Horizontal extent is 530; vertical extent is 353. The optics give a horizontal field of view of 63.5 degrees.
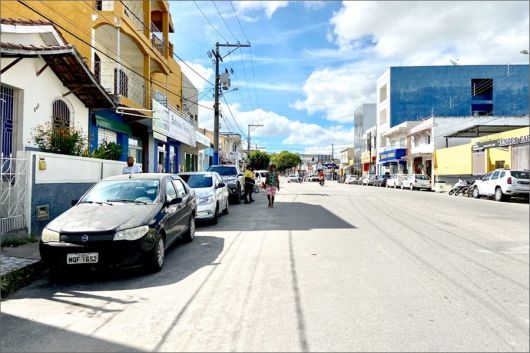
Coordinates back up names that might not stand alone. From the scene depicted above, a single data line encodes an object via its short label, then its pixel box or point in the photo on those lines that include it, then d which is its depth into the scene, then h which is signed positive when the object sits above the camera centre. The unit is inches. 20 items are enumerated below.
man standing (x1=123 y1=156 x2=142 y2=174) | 484.5 +16.5
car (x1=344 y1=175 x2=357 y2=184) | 2440.7 +16.8
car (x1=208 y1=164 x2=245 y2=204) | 749.9 +5.3
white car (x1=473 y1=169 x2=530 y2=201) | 805.2 -3.9
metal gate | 330.6 -8.7
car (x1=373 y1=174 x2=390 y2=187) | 1873.8 +8.6
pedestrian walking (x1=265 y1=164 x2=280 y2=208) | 669.3 -1.7
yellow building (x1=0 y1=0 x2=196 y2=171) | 619.8 +222.7
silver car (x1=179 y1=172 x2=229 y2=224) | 465.4 -13.1
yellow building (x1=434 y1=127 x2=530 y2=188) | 1009.4 +73.9
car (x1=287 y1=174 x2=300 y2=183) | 2690.7 +18.9
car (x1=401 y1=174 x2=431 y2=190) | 1419.8 -0.2
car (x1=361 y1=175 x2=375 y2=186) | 2010.6 +9.5
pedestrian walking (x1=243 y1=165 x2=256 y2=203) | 754.3 +1.7
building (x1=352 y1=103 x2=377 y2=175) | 2869.1 +388.7
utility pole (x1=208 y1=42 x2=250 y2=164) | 1075.9 +223.1
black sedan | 234.5 -26.7
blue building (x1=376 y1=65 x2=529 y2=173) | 2076.8 +446.3
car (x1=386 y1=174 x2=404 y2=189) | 1619.5 +3.7
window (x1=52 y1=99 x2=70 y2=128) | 503.2 +82.8
